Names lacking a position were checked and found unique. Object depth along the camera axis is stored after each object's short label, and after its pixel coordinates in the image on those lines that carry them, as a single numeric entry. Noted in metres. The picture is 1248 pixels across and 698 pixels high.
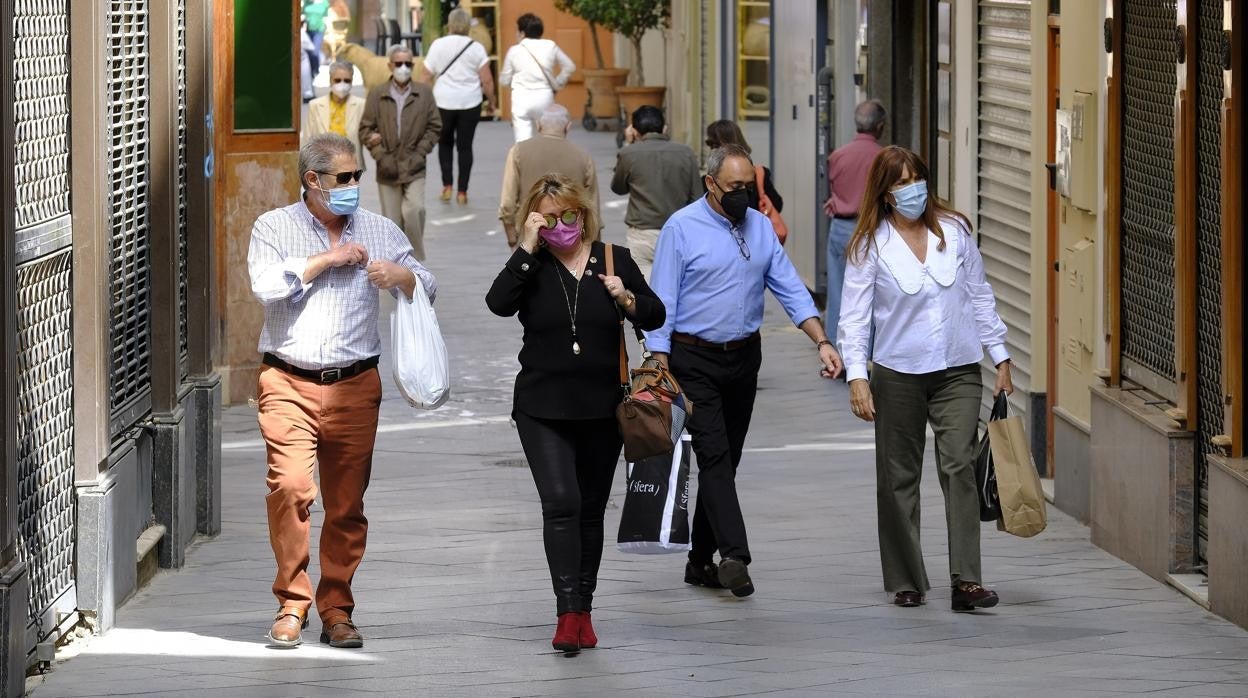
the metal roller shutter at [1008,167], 23.64
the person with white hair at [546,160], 28.02
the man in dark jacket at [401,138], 35.97
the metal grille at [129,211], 17.06
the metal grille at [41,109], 14.27
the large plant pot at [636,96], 63.00
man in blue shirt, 16.86
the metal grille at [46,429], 14.46
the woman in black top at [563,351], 15.00
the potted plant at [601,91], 67.69
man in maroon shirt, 27.58
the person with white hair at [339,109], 37.03
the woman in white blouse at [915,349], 16.42
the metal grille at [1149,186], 18.37
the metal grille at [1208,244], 17.02
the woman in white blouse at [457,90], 48.28
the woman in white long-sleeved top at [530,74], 48.97
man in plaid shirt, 15.09
